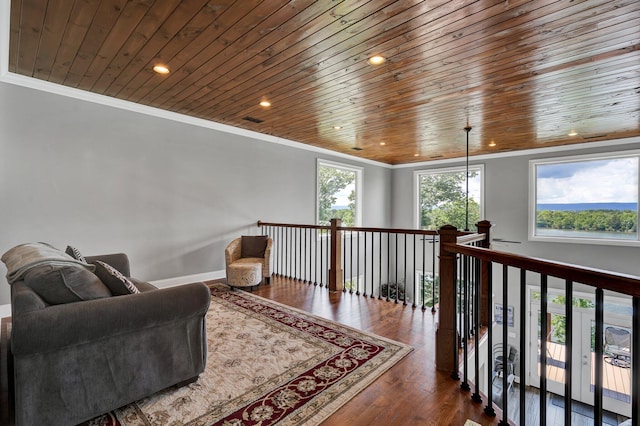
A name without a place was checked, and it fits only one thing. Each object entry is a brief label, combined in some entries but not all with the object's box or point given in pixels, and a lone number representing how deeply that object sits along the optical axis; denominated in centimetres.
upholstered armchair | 433
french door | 538
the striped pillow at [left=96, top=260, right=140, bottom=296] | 199
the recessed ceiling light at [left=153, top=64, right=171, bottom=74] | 301
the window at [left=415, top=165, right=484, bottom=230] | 736
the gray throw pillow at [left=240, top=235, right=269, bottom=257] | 489
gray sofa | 152
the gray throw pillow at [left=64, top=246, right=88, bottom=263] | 269
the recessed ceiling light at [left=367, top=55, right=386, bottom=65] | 278
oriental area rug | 181
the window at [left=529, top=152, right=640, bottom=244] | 555
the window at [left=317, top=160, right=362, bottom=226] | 700
